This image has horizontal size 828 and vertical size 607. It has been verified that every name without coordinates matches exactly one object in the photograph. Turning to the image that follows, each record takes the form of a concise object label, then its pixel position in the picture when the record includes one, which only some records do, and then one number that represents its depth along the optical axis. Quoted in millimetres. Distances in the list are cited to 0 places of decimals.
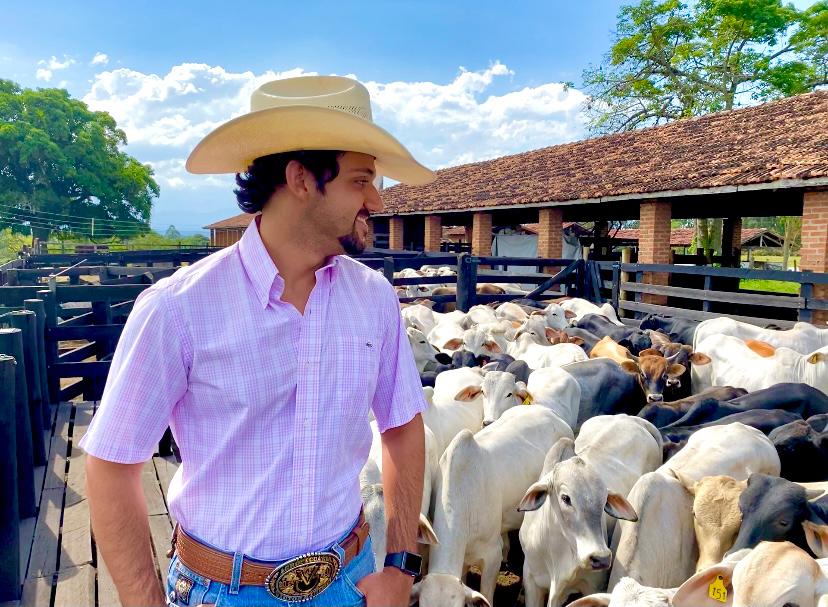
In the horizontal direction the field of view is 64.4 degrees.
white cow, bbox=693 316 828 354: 7648
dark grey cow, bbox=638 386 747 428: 5539
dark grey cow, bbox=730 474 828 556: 3271
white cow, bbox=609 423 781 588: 3480
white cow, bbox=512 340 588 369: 7426
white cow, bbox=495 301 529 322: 10242
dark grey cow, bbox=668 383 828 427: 5512
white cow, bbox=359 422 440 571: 2995
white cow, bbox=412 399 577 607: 3252
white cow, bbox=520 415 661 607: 3309
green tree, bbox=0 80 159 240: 40969
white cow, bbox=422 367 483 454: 5203
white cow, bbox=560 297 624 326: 10508
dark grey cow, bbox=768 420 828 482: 4578
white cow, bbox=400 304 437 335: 10078
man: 1497
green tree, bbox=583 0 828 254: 23078
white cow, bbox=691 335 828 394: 6469
